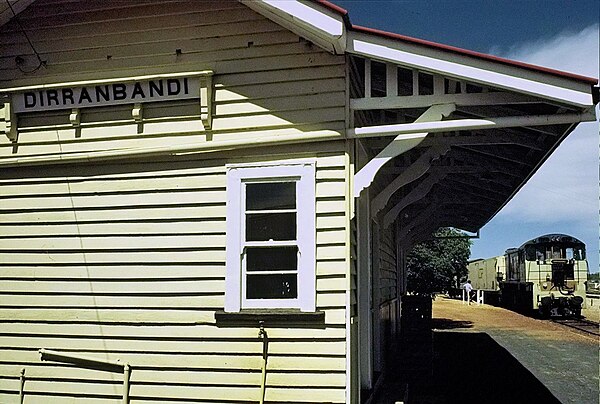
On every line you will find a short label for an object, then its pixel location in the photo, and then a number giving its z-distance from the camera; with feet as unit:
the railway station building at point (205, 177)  20.02
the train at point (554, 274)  89.97
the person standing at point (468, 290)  147.64
